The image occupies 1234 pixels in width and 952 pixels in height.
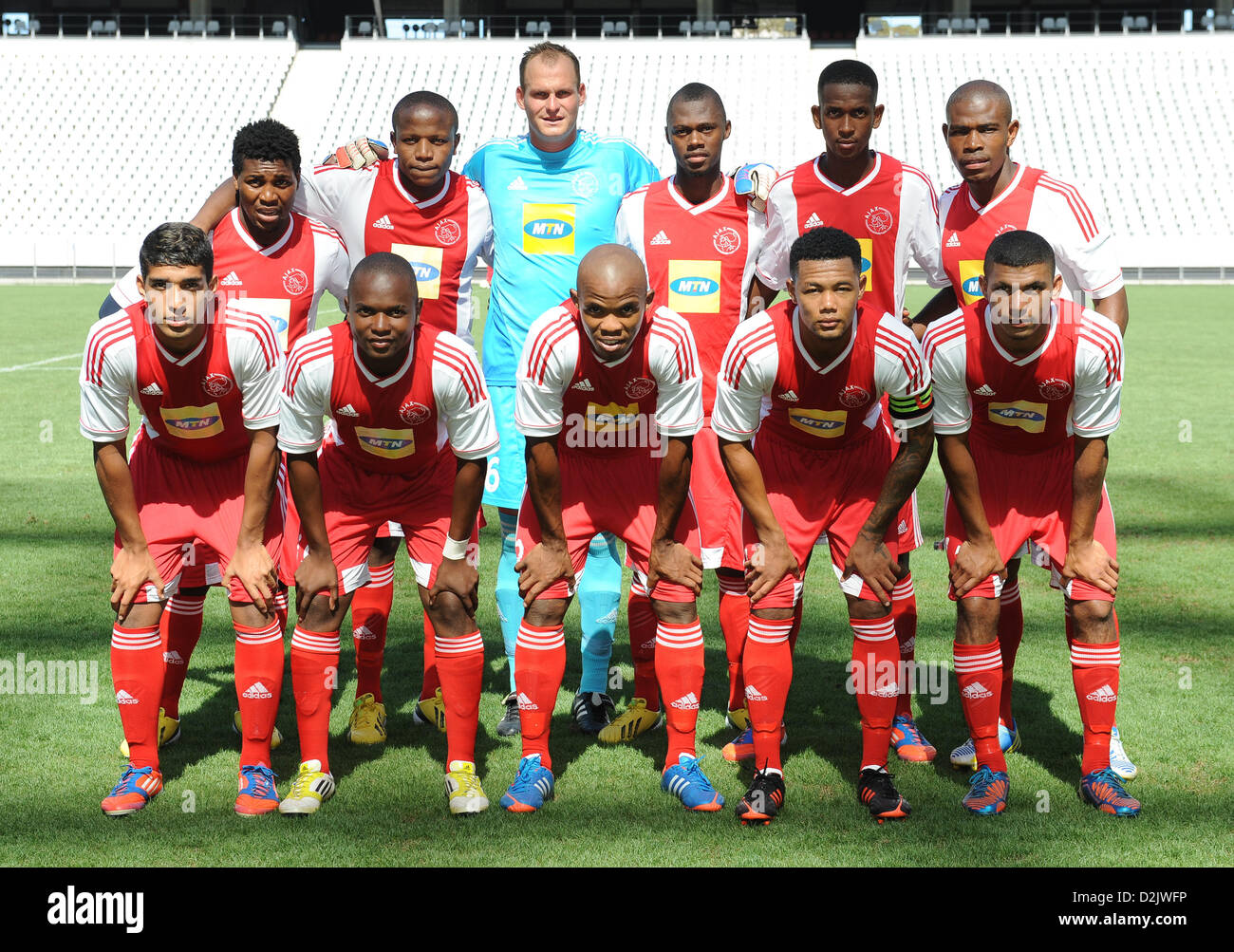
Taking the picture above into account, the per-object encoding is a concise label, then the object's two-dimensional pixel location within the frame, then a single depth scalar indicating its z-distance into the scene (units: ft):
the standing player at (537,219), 17.60
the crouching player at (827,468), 13.87
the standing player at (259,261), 16.05
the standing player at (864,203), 16.69
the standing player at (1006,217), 15.90
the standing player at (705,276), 16.81
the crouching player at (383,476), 13.83
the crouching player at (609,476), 14.06
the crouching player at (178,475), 13.89
